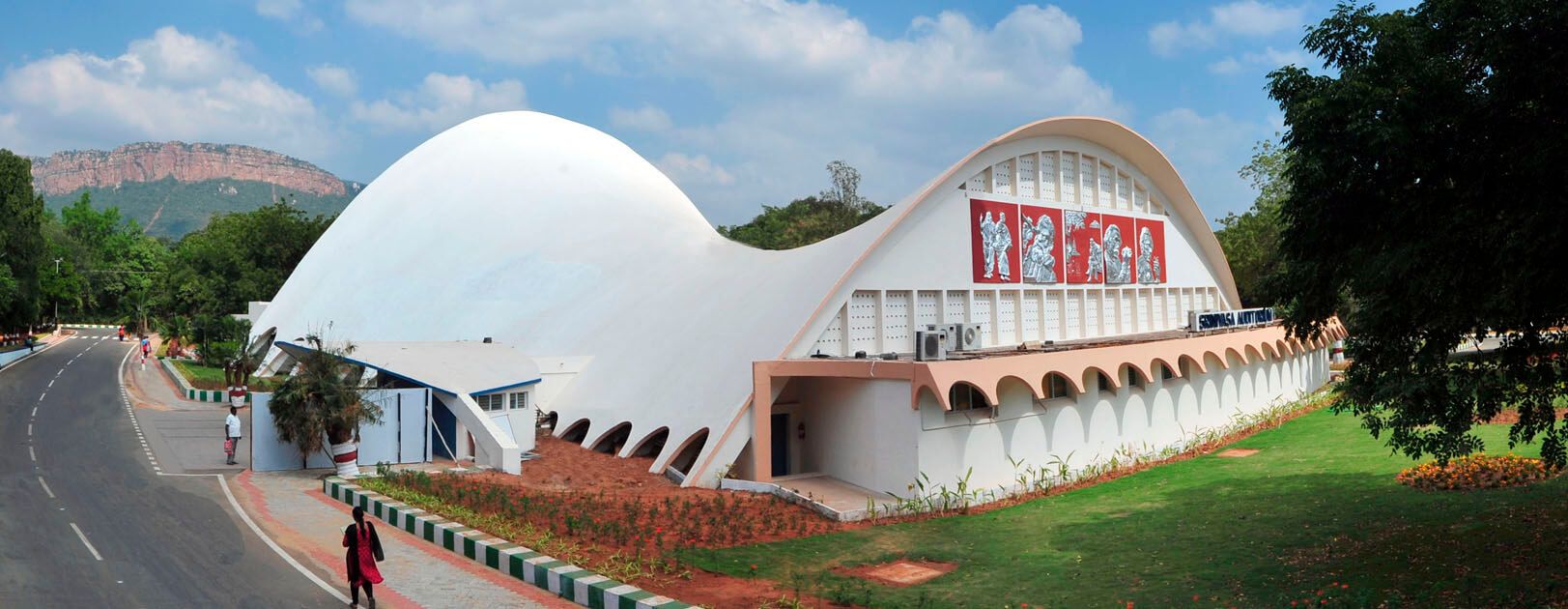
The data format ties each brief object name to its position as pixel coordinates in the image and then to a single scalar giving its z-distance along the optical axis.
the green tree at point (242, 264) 44.03
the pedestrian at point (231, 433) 17.64
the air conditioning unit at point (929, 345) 16.48
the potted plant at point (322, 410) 16.05
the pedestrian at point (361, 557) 8.90
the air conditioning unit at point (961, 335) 19.16
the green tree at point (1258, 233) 42.44
